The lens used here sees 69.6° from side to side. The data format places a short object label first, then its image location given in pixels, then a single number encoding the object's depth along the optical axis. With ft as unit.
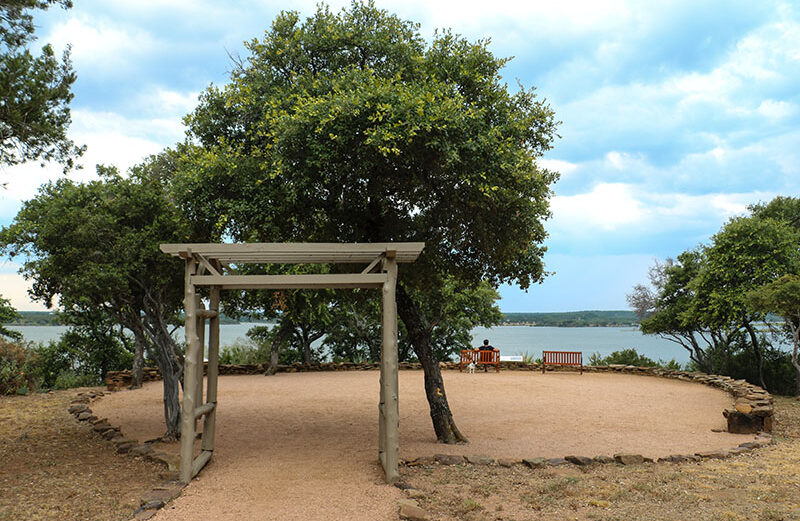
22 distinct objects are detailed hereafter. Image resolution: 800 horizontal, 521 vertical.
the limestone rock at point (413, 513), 18.78
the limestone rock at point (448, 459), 26.20
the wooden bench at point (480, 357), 73.20
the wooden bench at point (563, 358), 72.13
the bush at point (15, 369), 53.01
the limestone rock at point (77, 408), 43.55
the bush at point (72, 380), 61.00
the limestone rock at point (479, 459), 26.27
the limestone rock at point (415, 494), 21.21
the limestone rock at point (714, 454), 28.74
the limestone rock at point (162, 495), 20.56
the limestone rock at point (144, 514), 19.08
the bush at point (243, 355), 76.69
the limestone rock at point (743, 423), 36.45
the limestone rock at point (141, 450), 29.53
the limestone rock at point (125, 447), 30.55
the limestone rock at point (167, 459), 26.13
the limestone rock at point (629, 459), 26.94
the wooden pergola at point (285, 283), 23.58
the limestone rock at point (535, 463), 25.80
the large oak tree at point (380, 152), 27.43
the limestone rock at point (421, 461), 25.94
